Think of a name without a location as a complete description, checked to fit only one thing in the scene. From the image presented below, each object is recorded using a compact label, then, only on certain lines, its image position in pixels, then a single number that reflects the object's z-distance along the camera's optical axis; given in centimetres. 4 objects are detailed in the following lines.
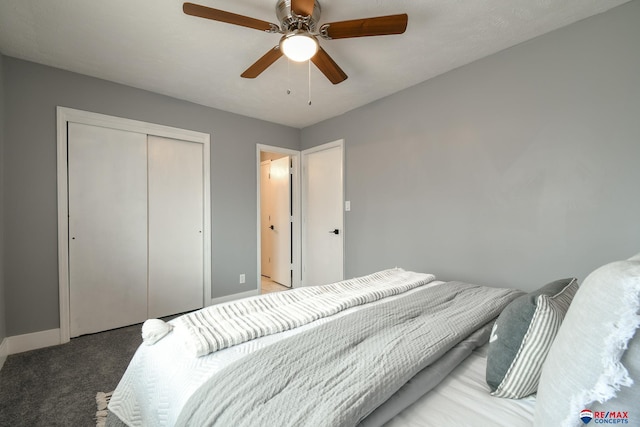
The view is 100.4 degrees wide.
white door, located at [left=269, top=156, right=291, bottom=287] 412
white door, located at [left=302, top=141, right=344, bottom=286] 352
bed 69
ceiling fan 145
